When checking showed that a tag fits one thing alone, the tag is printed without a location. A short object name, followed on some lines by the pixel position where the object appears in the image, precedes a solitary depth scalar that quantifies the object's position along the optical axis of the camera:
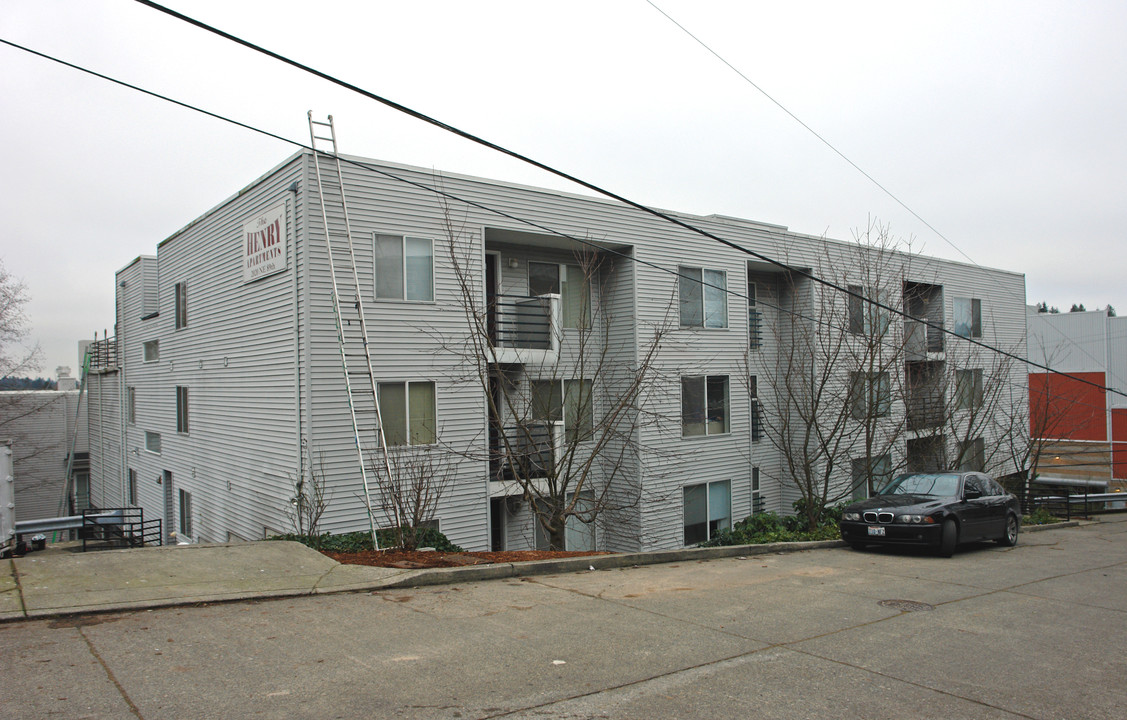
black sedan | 12.24
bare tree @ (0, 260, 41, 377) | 27.33
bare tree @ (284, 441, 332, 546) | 12.96
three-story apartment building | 13.66
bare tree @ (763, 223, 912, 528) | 19.36
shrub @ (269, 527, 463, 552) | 11.84
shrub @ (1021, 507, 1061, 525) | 20.27
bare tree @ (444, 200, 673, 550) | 13.32
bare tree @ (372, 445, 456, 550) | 10.42
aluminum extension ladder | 13.36
